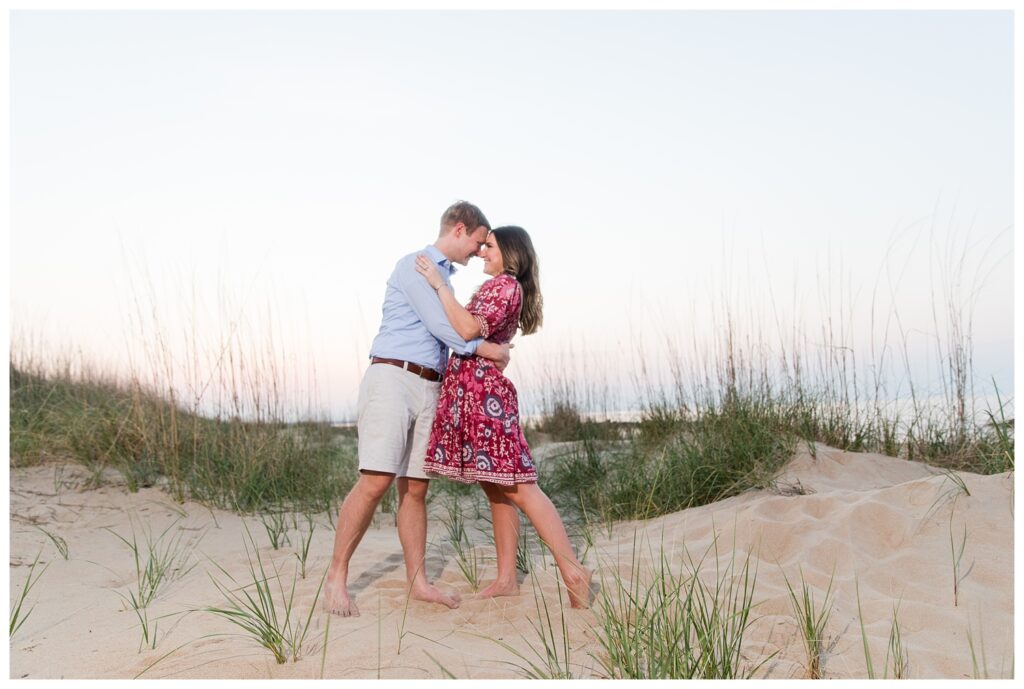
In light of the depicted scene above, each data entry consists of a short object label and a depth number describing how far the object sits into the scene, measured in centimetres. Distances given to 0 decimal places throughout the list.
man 347
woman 344
